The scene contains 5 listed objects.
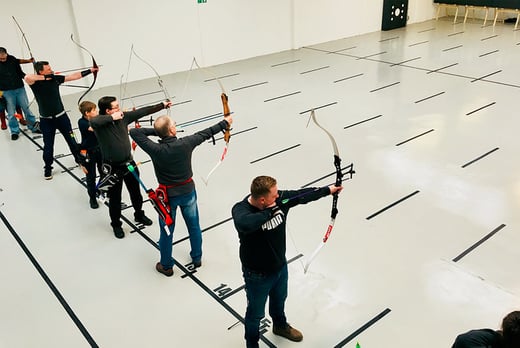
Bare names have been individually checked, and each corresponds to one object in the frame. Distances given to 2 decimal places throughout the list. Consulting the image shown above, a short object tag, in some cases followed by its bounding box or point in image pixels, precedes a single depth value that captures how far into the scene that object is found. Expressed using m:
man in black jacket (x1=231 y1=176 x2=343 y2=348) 2.54
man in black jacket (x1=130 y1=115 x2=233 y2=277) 3.40
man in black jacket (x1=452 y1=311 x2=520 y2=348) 1.82
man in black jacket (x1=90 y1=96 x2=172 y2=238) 4.07
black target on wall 13.24
